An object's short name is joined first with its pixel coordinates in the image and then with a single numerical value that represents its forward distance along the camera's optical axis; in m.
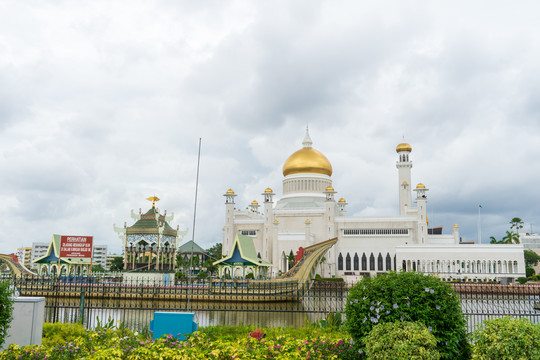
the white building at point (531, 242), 105.44
